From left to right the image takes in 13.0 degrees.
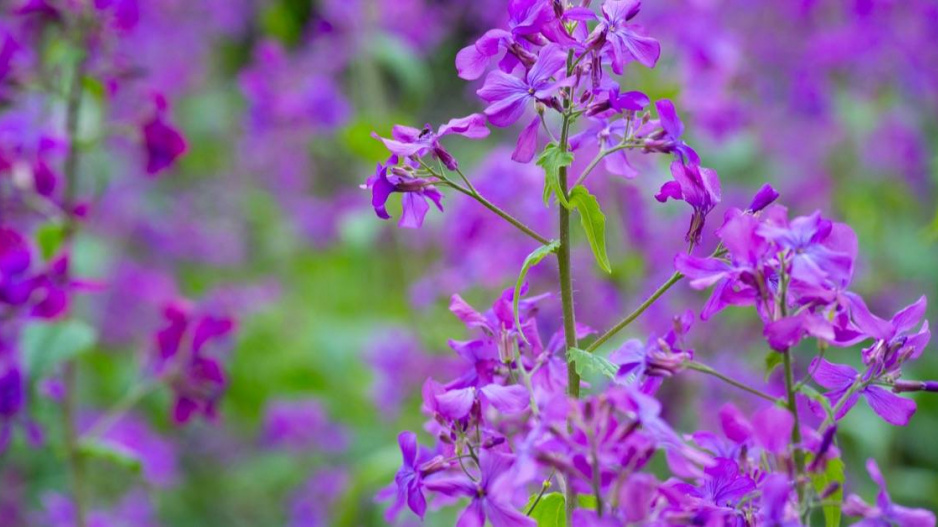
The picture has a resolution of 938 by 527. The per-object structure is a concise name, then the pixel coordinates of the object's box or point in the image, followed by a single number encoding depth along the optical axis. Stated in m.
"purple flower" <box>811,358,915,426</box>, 1.77
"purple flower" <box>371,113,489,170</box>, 1.78
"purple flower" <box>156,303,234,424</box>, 2.22
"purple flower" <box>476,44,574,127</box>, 1.77
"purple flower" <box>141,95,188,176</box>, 2.22
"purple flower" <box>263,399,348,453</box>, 3.76
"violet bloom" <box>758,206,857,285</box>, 1.72
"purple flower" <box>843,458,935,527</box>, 1.70
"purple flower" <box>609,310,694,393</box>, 1.74
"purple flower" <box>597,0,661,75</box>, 1.78
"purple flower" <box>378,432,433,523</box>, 1.77
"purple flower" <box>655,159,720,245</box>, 1.78
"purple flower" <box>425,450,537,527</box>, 1.75
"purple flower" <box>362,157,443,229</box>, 1.79
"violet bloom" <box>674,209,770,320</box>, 1.73
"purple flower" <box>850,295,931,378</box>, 1.76
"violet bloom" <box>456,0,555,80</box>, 1.77
